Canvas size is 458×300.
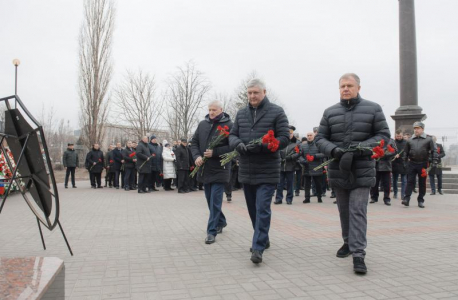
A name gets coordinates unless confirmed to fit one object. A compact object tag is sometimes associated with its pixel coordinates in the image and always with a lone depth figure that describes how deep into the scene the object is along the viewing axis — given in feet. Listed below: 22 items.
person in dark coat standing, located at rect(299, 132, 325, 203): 36.86
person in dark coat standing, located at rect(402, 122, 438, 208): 33.09
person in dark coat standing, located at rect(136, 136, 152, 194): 48.34
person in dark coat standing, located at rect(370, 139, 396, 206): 34.94
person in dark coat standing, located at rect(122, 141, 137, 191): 52.16
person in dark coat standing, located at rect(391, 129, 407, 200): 39.63
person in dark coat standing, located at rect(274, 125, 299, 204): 36.14
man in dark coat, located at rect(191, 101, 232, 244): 19.21
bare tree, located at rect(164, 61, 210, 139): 89.20
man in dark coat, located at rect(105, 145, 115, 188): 57.88
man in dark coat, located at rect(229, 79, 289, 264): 15.53
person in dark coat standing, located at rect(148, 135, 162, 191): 51.31
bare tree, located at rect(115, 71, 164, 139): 95.55
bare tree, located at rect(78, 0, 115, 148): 95.71
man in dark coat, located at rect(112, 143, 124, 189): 55.88
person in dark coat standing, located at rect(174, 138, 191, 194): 48.37
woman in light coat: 51.57
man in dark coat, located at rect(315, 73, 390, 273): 14.61
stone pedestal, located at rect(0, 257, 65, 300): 8.20
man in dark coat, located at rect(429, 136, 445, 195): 44.47
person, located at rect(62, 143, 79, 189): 55.67
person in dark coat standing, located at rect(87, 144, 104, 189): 56.34
